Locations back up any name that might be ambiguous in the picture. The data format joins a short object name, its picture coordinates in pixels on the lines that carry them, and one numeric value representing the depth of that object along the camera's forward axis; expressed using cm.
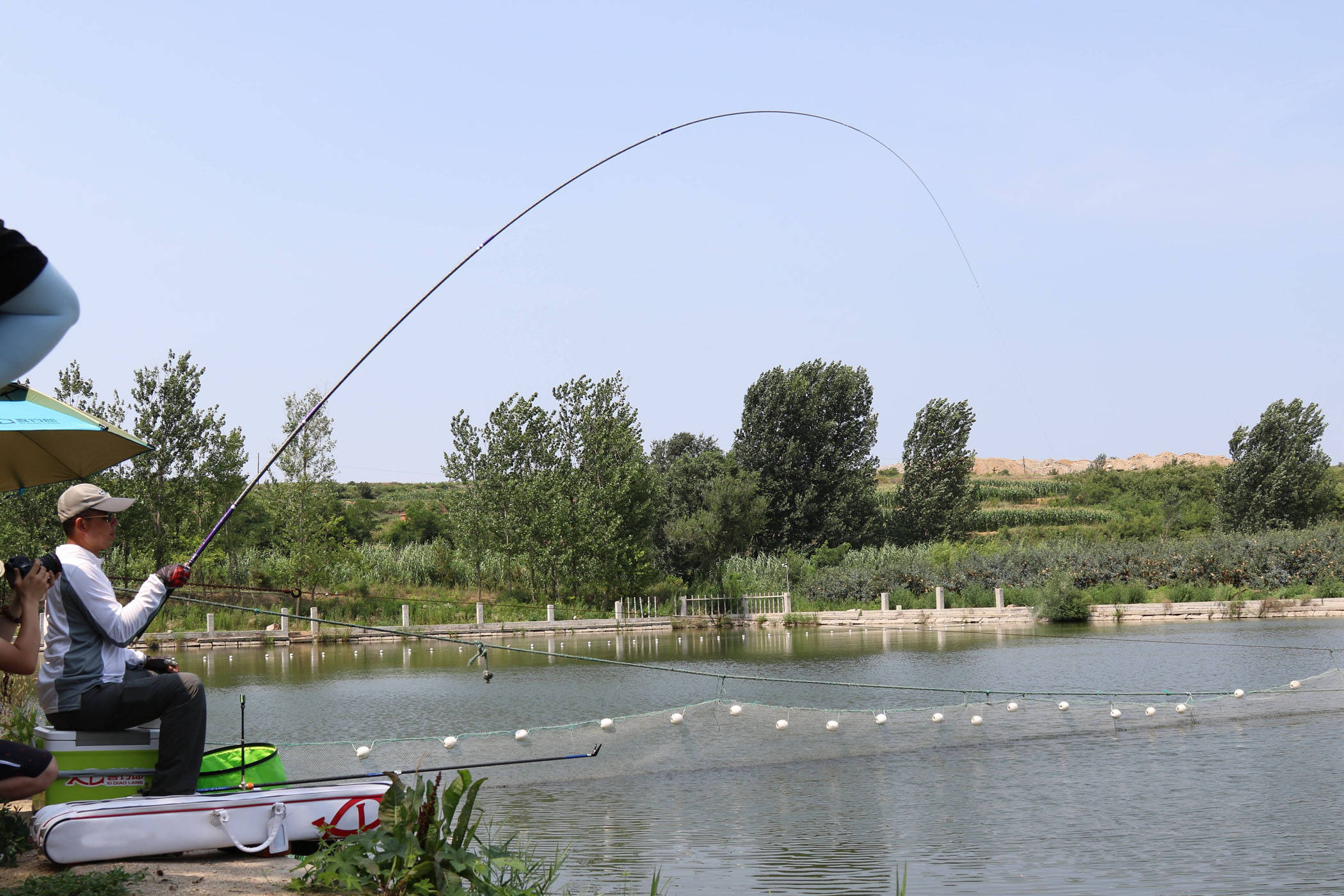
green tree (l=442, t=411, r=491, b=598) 3369
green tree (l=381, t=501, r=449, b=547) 4622
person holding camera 414
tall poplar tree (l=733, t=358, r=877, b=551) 4338
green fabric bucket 506
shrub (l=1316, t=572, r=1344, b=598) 2620
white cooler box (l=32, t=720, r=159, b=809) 473
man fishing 455
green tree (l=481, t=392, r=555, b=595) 3309
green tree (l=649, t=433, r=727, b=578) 4006
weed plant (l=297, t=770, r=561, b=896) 410
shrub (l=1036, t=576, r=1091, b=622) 2728
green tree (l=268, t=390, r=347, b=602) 2934
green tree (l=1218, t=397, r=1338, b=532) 4000
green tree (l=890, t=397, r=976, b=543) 4475
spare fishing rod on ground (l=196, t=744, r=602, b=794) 493
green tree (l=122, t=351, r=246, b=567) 2750
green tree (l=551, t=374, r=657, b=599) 3334
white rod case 438
